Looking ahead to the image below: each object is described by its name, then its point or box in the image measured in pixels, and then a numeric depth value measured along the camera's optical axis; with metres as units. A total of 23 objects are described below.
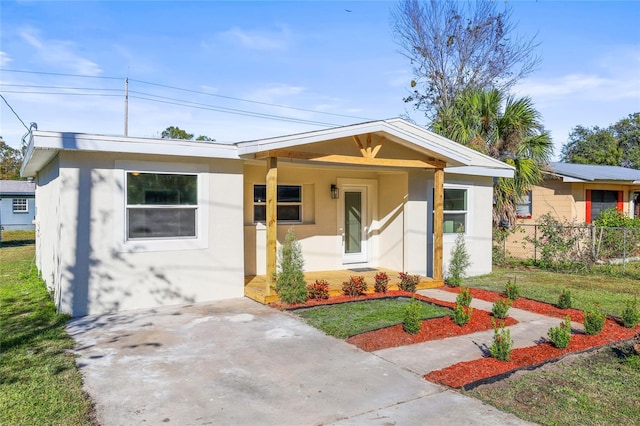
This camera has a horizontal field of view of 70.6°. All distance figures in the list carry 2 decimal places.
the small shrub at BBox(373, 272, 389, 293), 8.64
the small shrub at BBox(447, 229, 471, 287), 9.73
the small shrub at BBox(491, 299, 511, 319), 6.84
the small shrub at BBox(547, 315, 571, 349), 5.48
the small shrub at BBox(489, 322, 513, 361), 5.04
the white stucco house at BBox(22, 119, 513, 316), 7.17
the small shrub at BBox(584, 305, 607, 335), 6.04
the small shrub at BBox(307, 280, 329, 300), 8.02
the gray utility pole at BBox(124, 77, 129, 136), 28.72
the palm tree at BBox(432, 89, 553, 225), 13.03
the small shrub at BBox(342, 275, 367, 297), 8.37
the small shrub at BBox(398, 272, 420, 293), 8.89
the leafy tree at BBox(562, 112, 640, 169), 31.28
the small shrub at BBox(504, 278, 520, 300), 8.48
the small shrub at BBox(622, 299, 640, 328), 6.52
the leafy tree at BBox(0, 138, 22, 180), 41.66
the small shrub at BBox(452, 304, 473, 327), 6.49
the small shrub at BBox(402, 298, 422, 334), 6.03
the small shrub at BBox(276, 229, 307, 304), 7.73
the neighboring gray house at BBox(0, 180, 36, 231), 28.78
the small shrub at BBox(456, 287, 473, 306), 7.08
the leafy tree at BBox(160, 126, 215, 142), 40.03
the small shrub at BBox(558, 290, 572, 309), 7.77
